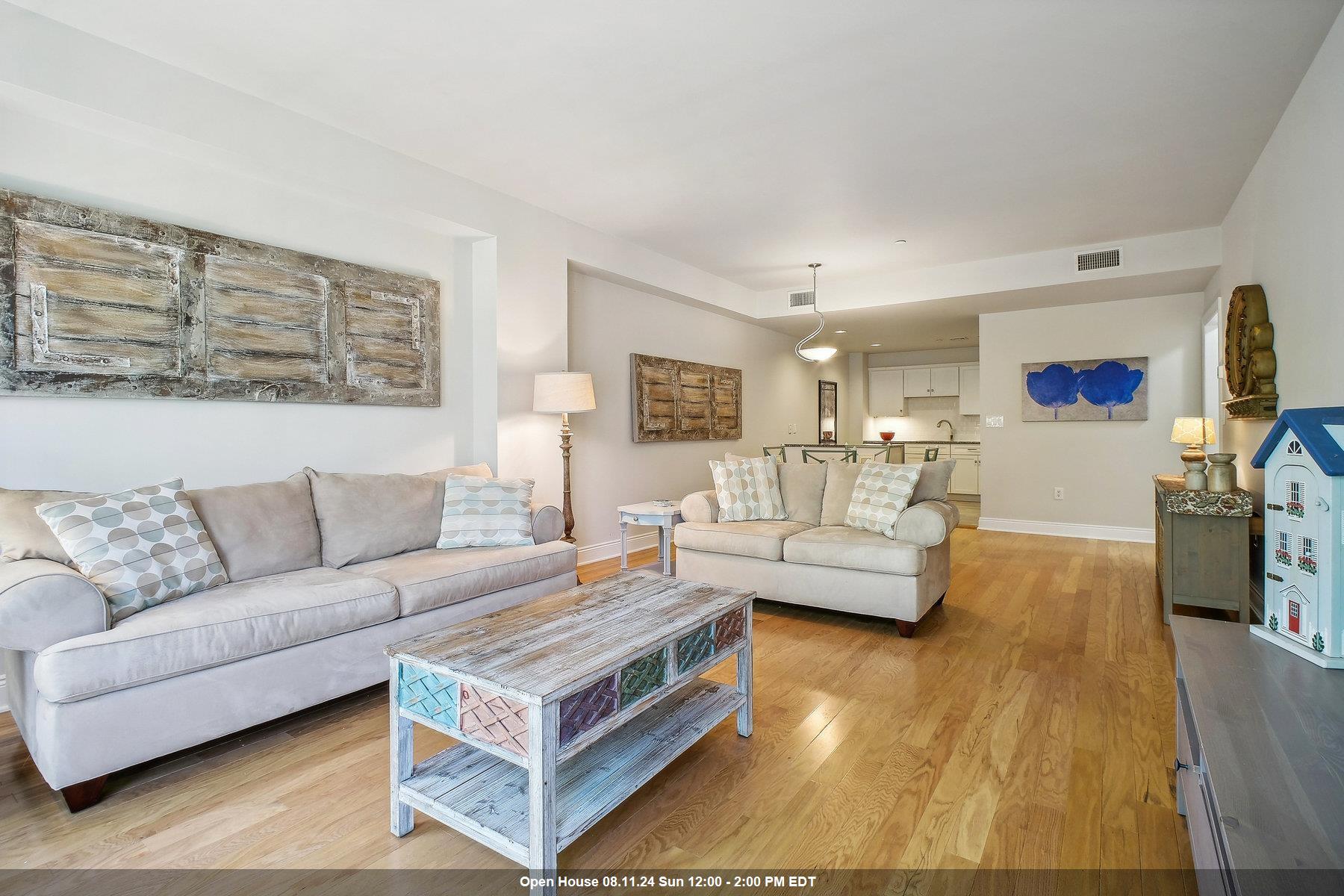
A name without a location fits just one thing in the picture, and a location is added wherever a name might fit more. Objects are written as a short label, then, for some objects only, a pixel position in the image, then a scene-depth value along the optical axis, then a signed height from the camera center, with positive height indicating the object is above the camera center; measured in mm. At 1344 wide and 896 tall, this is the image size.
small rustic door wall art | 5609 +355
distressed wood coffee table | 1494 -696
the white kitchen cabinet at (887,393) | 10406 +710
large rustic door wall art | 2518 +565
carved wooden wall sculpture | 3221 +413
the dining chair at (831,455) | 5195 -136
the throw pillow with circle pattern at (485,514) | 3311 -390
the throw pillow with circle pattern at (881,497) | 3646 -337
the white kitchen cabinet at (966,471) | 9039 -471
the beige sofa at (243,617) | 1846 -614
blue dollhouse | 1463 -238
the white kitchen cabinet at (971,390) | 9695 +708
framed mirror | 9391 +387
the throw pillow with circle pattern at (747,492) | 4176 -351
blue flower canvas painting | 5992 +442
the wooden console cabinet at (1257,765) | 865 -552
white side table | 4340 -535
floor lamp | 4164 +286
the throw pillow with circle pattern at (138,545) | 2162 -367
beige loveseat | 3387 -632
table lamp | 4469 +34
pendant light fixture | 6289 +837
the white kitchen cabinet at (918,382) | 10094 +865
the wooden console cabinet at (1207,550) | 3281 -588
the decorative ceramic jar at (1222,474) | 3318 -192
